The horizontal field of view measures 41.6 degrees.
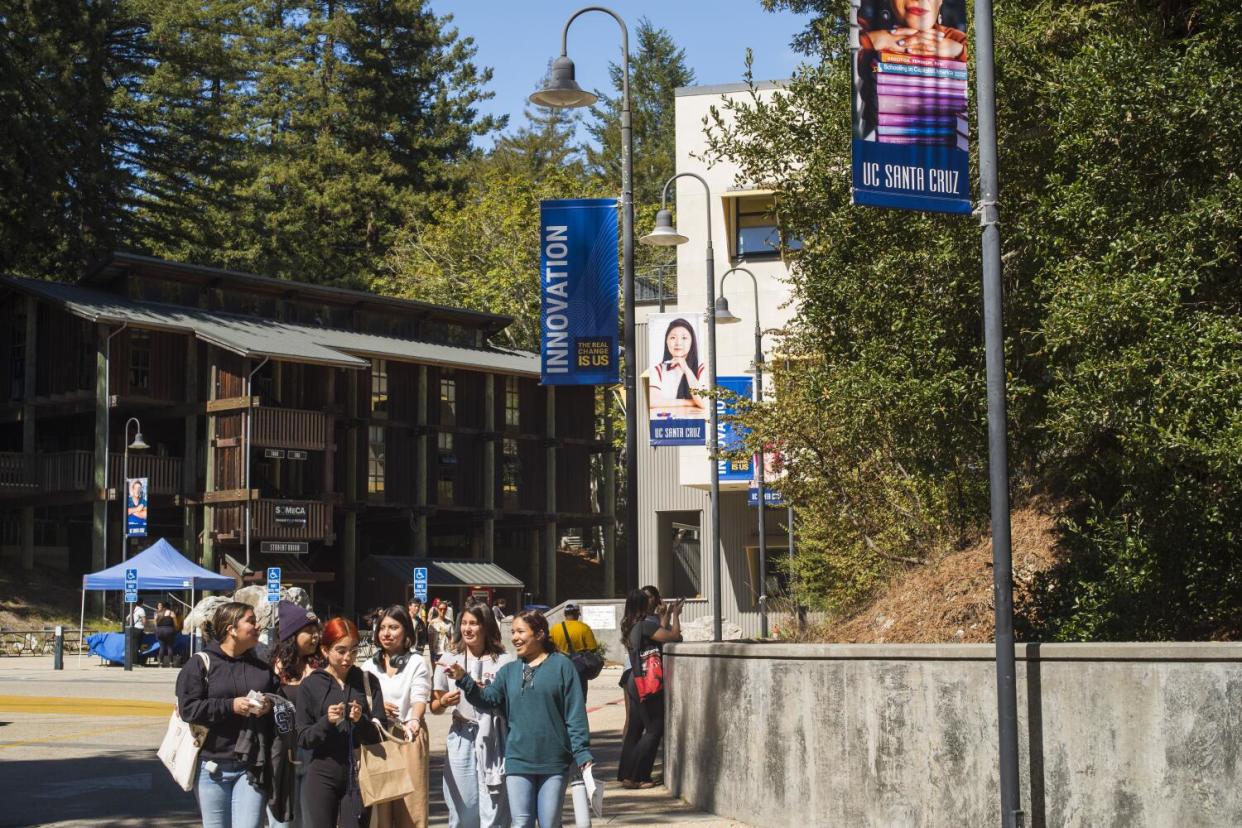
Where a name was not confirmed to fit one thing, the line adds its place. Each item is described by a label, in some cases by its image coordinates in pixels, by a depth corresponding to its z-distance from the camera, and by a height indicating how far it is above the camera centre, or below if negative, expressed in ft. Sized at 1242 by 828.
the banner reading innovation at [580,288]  58.59 +7.84
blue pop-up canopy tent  124.06 -4.91
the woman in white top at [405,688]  30.45 -3.48
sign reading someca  154.30 -0.48
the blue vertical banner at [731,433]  70.44 +4.18
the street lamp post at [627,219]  58.90 +10.56
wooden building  154.20 +8.61
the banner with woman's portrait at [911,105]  31.71 +7.85
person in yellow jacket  48.08 -3.88
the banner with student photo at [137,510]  126.52 +0.04
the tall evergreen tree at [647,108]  284.28 +71.81
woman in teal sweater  29.78 -4.05
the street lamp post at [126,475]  130.87 +3.22
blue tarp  124.47 -10.52
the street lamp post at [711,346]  80.48 +8.28
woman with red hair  29.07 -3.97
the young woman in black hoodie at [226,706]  27.81 -3.31
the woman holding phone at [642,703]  49.32 -5.97
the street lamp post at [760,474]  90.02 +1.61
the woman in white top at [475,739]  32.24 -4.63
